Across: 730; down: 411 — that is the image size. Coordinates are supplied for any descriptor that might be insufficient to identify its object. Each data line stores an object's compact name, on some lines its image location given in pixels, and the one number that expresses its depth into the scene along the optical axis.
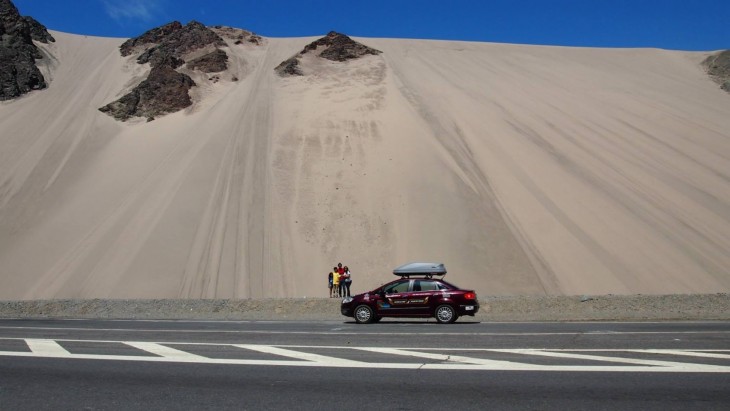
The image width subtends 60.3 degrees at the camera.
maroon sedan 15.96
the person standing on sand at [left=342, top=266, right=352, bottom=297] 21.97
